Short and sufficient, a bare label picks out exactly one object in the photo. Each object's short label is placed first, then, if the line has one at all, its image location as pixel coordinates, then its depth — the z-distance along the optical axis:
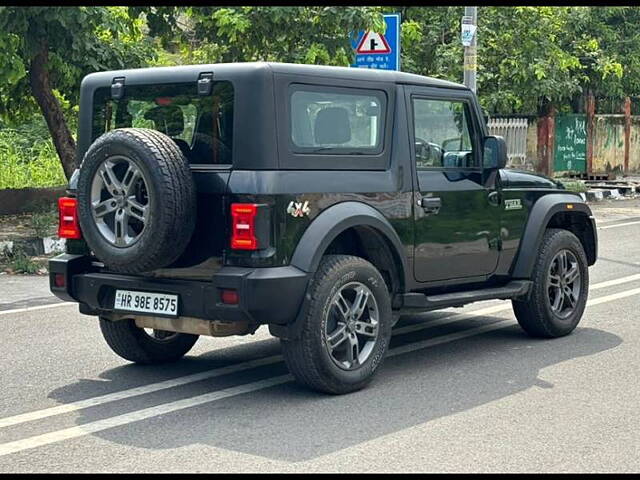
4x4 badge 6.09
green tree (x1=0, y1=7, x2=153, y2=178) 12.96
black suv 6.03
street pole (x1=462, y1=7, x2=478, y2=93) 16.84
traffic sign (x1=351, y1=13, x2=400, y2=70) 15.05
